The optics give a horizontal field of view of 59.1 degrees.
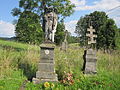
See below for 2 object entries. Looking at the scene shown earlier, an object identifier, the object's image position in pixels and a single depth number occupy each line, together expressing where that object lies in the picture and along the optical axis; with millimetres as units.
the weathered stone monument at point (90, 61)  4787
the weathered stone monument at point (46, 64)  4074
